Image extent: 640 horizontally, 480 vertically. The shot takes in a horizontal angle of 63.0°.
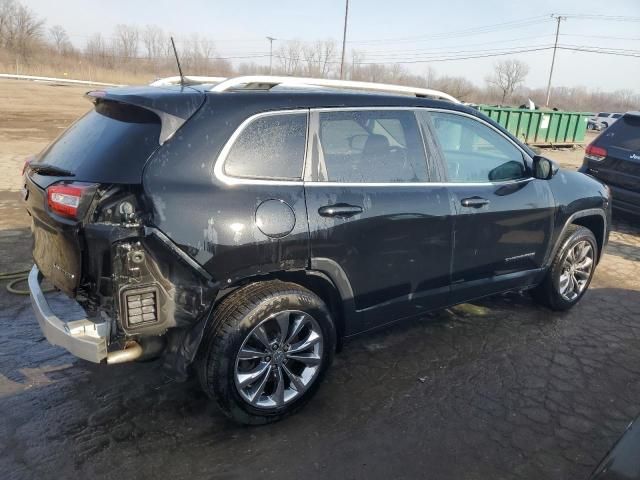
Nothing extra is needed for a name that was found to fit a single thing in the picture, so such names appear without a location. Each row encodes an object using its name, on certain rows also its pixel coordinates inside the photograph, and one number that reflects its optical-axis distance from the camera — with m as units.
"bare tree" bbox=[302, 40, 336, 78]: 81.90
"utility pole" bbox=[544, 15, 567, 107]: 53.01
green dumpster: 17.69
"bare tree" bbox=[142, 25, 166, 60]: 93.26
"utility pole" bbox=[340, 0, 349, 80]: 37.66
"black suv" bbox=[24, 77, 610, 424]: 2.53
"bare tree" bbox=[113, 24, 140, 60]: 89.25
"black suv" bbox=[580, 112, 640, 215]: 7.03
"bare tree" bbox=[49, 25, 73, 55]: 74.81
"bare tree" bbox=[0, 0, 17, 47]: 73.69
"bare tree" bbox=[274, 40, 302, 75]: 84.80
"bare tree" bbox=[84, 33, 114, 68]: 79.02
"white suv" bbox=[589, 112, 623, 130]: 40.69
